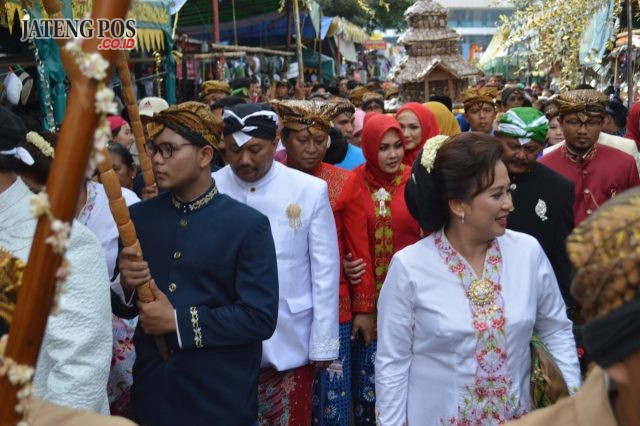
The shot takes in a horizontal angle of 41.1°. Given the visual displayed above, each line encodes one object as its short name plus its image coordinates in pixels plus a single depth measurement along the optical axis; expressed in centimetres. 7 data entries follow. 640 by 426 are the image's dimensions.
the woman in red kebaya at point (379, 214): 516
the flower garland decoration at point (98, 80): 96
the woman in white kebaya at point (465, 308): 326
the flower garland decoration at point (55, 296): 97
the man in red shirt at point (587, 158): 603
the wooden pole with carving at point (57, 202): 99
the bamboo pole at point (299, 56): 1570
